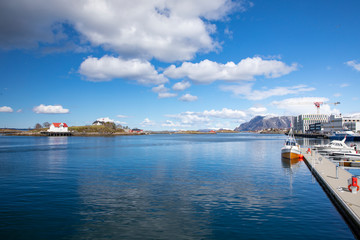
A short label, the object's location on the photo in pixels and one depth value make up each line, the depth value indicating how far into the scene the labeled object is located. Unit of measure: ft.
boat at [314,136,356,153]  188.50
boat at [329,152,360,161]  160.66
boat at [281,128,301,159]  161.09
